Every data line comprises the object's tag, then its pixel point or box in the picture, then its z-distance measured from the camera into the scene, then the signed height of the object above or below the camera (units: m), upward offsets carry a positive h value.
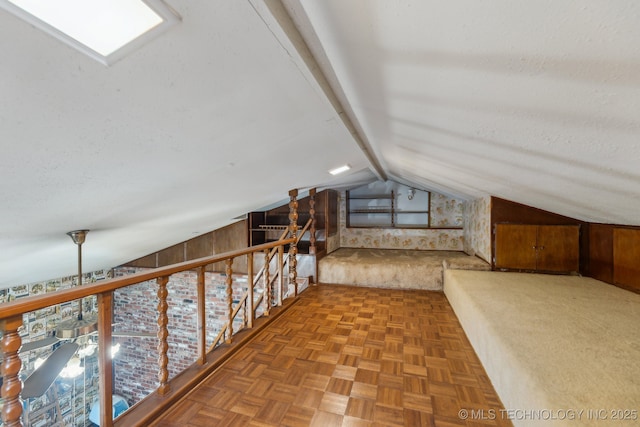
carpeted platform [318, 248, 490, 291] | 4.06 -0.90
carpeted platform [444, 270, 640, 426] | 1.13 -0.77
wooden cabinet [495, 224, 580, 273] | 3.29 -0.44
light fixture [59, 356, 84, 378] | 3.07 -1.77
